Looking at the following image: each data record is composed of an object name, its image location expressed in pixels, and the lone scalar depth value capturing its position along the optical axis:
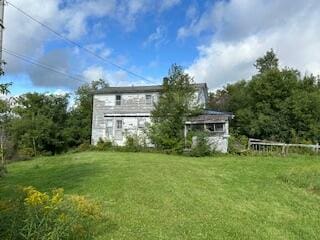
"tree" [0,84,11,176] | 3.59
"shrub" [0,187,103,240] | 3.25
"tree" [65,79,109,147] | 22.95
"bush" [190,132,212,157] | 15.14
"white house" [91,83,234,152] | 20.17
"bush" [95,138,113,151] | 19.01
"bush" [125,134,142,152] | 17.73
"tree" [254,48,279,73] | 28.66
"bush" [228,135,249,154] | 15.92
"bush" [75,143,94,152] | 19.82
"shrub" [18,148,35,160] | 20.07
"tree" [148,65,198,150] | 16.61
